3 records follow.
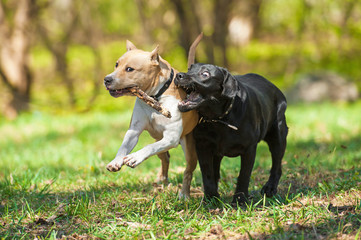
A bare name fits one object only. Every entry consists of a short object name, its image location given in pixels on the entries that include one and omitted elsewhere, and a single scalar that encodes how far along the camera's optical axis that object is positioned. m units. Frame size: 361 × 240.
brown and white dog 7.41
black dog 7.52
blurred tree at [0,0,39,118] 27.91
